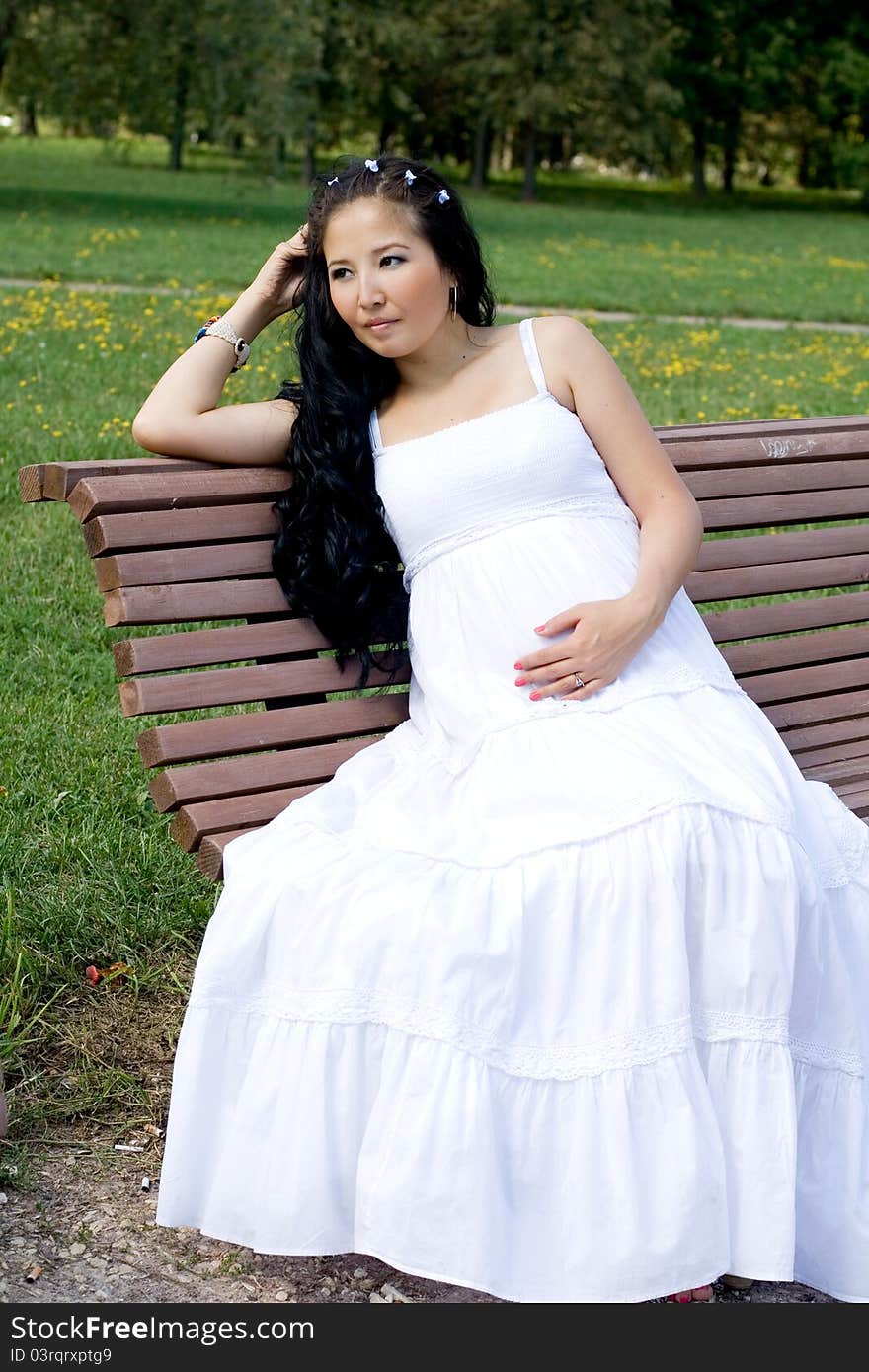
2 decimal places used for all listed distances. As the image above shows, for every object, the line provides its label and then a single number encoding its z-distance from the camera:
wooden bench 2.93
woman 2.36
